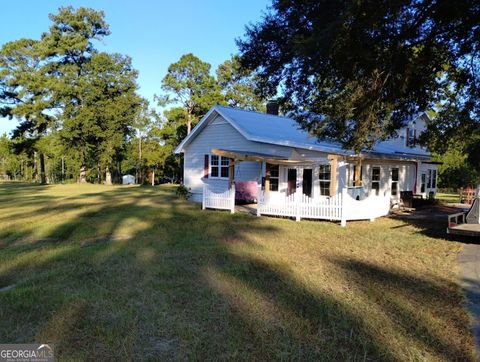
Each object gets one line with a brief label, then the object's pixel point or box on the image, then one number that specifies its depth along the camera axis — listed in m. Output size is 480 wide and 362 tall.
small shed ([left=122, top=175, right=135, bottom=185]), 48.62
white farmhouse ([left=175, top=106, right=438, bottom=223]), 14.75
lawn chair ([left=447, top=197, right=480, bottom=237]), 9.97
